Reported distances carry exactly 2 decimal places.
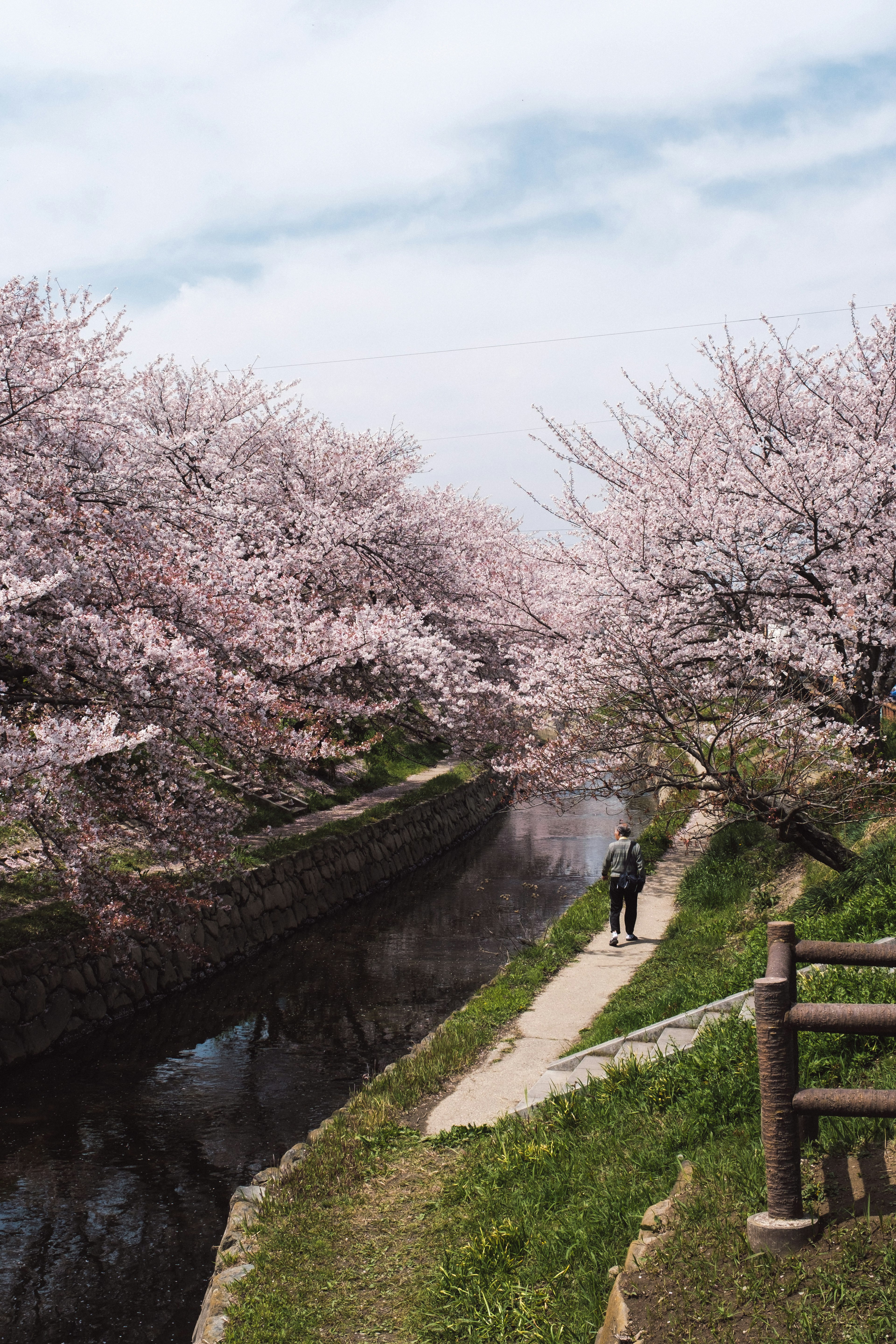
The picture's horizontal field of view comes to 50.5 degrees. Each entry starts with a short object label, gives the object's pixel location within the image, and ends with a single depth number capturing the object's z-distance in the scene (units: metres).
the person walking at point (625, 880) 12.73
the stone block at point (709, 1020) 6.59
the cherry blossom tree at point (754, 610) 10.83
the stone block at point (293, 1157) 7.11
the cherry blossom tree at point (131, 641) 10.44
